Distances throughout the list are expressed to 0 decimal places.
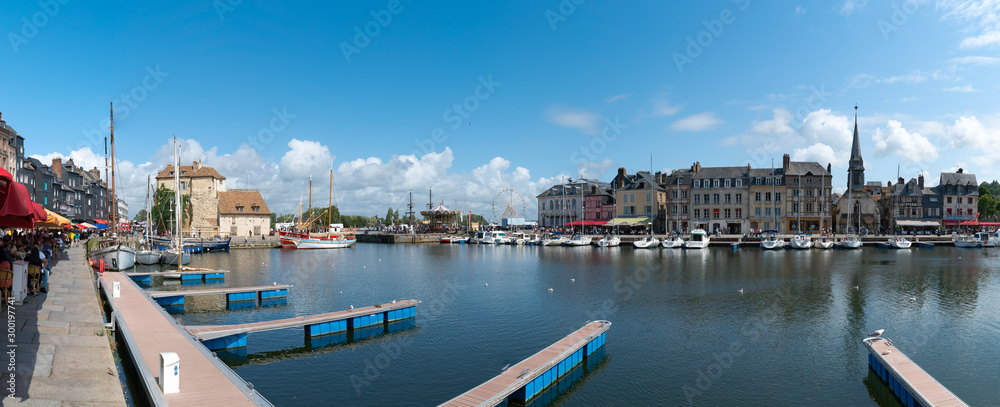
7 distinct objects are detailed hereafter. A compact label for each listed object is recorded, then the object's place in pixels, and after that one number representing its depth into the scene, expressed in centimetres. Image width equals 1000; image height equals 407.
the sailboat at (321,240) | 8056
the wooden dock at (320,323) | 1834
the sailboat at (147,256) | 4588
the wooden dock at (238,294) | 2666
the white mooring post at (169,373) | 1089
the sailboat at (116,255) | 4184
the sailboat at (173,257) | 4661
